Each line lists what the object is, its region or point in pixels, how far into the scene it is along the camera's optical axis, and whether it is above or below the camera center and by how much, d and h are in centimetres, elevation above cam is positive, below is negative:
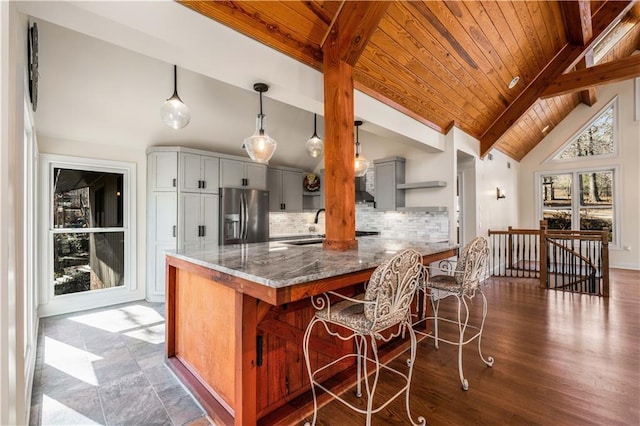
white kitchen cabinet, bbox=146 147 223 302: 451 +12
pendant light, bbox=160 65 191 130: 251 +90
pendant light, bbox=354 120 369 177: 371 +62
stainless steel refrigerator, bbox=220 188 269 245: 495 -4
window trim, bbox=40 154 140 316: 380 -32
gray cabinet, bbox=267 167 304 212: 597 +53
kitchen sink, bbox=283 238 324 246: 491 -50
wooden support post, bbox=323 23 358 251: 261 +60
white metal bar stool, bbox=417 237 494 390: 228 -51
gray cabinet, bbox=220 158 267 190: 506 +73
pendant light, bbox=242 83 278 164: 273 +66
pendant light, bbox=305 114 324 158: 349 +82
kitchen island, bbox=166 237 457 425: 163 -74
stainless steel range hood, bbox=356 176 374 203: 550 +39
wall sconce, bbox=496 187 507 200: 649 +42
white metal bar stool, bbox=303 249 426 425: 153 -50
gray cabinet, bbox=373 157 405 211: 502 +55
